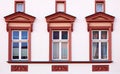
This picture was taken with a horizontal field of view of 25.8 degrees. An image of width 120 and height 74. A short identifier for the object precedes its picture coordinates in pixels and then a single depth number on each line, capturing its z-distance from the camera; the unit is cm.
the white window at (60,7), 1480
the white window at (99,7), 1481
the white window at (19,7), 1483
